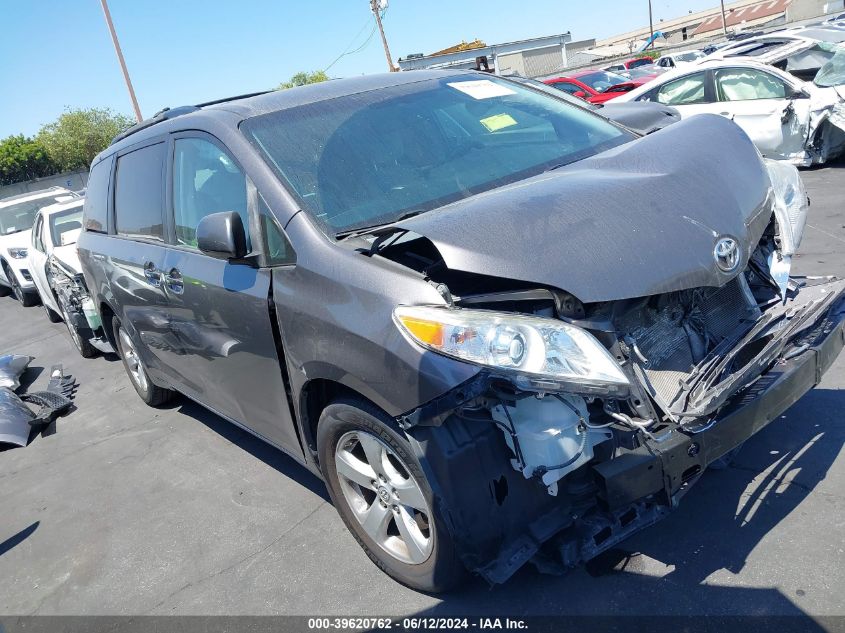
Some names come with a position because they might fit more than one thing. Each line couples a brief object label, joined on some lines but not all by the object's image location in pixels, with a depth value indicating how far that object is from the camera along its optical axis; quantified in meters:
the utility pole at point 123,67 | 22.20
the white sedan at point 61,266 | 7.27
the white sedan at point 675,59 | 24.68
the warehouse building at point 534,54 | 55.59
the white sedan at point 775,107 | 8.59
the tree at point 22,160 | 49.53
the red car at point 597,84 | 17.09
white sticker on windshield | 3.88
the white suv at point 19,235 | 11.59
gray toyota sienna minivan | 2.29
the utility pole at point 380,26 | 36.62
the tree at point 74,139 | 50.91
